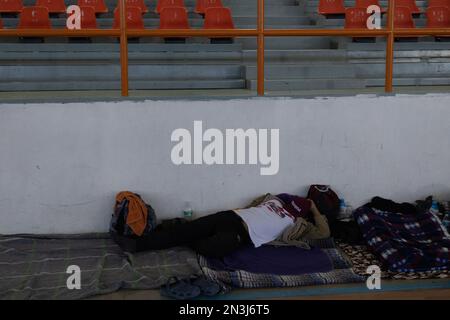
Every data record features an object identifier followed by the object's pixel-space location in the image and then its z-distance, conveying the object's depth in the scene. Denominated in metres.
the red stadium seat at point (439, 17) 7.14
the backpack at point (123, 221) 3.85
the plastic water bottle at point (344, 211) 4.28
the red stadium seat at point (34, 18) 6.73
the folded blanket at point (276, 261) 3.54
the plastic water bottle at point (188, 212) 4.18
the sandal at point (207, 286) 3.19
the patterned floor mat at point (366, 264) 3.44
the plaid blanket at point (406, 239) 3.51
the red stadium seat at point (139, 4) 7.38
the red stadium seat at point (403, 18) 7.06
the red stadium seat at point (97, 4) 7.29
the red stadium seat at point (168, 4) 7.36
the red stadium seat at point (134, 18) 6.73
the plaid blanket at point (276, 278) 3.35
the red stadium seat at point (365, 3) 7.27
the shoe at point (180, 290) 3.16
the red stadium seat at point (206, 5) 7.41
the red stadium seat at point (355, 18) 6.92
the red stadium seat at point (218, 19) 6.73
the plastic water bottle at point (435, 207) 4.23
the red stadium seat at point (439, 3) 7.53
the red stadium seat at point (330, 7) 7.39
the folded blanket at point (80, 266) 3.23
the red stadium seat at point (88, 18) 6.77
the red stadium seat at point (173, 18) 6.74
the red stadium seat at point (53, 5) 7.34
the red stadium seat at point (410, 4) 7.52
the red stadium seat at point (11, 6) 7.36
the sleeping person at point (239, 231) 3.75
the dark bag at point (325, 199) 4.10
